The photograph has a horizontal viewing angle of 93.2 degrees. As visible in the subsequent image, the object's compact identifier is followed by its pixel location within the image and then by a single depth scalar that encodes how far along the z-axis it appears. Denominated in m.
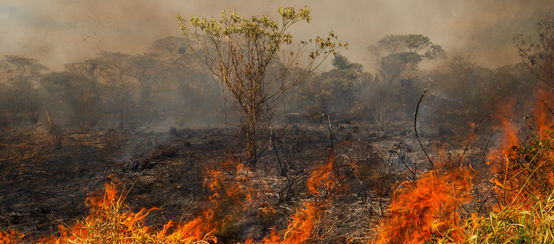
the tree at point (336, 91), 33.09
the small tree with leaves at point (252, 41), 9.48
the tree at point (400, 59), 34.53
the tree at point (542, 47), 16.61
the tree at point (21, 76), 30.70
